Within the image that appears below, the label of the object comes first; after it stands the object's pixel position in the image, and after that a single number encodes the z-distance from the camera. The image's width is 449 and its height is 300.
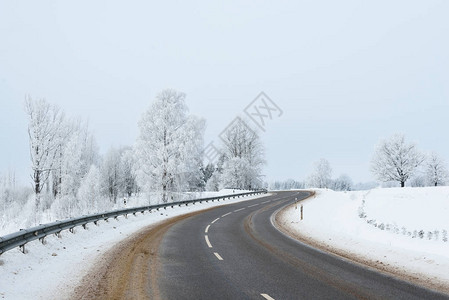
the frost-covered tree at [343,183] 163.55
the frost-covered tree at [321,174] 115.50
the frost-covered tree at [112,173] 58.78
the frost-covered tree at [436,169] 76.69
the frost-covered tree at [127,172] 64.97
